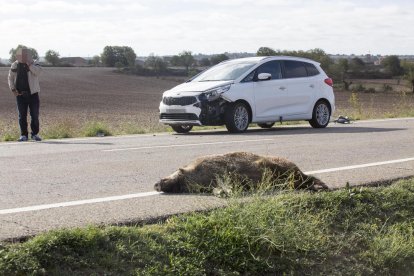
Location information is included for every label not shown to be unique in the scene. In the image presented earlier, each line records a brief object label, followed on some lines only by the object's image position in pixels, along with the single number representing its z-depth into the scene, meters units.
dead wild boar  7.48
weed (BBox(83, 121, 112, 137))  17.55
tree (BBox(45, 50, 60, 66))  102.31
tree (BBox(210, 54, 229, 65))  64.64
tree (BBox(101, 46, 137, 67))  98.78
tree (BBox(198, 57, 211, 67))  74.09
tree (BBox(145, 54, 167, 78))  87.06
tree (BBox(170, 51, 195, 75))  84.06
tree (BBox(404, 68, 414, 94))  63.52
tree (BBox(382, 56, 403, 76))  77.88
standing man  15.94
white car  17.23
